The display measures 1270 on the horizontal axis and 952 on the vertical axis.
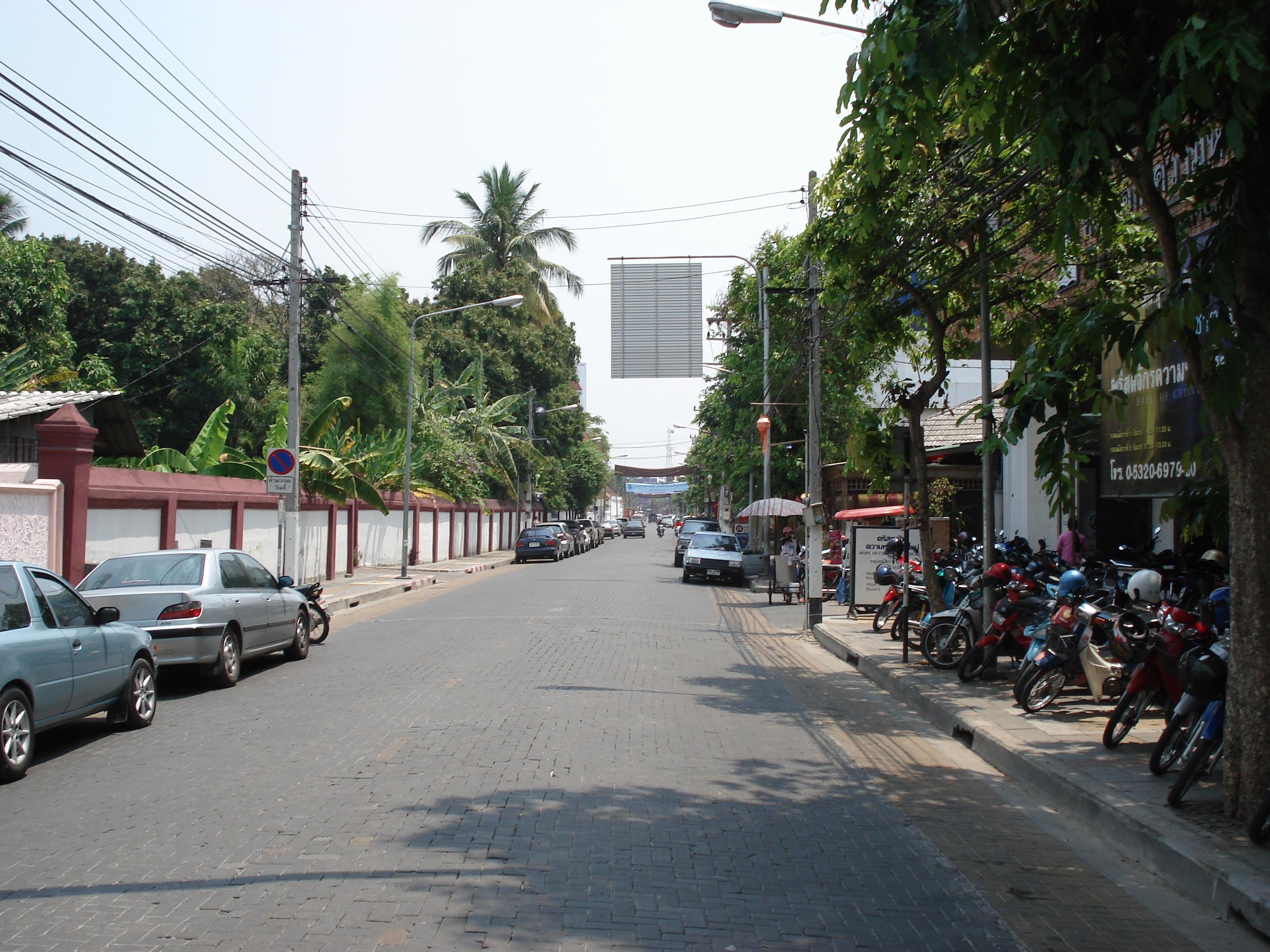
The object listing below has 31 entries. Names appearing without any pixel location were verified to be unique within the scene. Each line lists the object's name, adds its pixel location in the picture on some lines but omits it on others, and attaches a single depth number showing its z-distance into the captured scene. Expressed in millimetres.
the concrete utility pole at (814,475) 18234
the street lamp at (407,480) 28328
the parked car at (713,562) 30875
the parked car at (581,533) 53466
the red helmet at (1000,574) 11844
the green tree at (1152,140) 5559
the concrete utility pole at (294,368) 20016
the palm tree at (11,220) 37812
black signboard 11227
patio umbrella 26609
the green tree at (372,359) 40344
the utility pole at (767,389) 28344
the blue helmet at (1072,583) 10266
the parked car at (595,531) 62097
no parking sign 19500
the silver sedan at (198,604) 11031
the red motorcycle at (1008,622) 11430
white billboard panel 18484
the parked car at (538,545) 42938
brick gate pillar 15141
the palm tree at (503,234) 51594
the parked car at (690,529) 42906
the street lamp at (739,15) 11594
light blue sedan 7285
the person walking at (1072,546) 15766
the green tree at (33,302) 28141
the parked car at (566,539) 44750
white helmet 9266
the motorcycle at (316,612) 15094
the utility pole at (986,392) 12445
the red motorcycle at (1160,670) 7426
